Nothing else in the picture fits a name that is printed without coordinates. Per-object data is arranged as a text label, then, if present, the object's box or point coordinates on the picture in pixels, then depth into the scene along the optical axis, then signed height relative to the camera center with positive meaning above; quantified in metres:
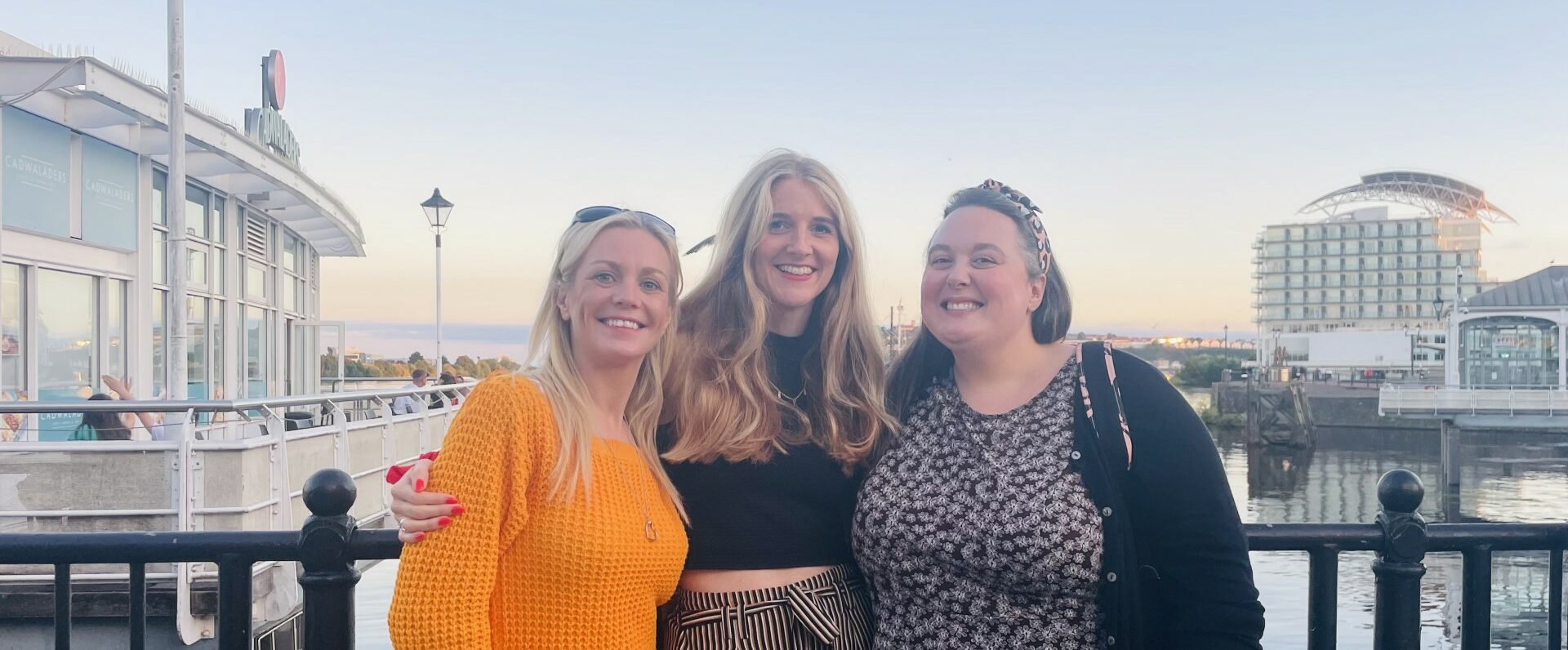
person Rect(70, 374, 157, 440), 7.72 -0.99
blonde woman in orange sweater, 1.97 -0.37
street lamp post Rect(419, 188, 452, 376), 22.95 +2.13
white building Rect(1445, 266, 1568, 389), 38.34 -1.11
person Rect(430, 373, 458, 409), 16.28 -1.55
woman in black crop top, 2.49 -0.29
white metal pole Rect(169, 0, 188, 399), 11.34 +0.85
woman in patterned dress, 2.25 -0.42
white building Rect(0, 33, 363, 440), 10.76 +0.84
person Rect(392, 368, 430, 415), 14.55 -1.44
